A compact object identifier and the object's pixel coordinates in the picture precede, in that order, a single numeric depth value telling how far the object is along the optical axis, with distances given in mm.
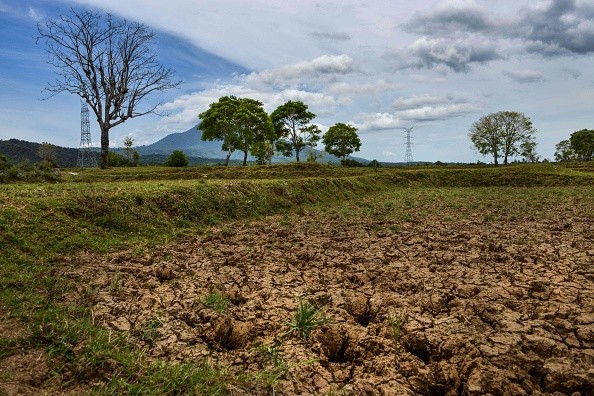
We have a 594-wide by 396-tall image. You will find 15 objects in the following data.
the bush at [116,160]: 57031
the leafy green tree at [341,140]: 77688
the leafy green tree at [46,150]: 77375
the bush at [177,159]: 50062
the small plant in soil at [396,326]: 4895
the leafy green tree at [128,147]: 90675
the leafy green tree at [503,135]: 70750
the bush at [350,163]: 60581
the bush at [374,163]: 58122
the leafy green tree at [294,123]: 63875
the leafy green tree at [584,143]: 84000
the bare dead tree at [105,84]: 37219
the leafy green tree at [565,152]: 93588
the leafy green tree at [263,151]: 58650
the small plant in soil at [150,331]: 5048
